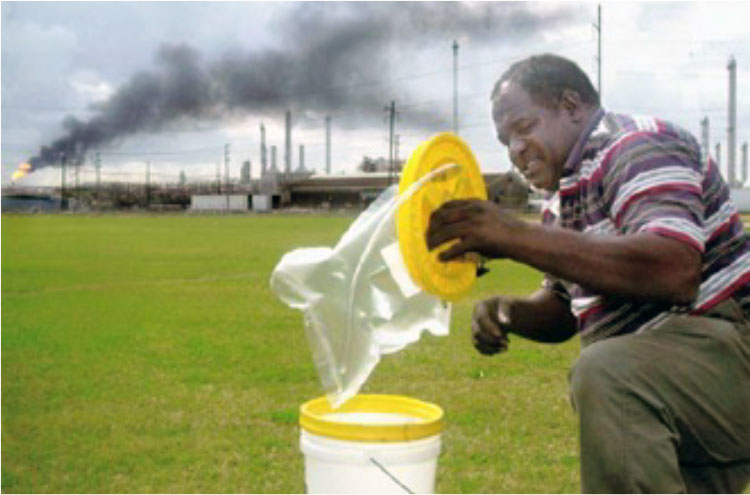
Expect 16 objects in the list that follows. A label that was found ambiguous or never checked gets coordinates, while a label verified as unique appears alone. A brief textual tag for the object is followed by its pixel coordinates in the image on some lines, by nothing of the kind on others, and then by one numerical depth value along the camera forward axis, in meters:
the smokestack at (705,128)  75.84
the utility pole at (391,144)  70.96
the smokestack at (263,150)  100.87
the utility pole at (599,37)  57.59
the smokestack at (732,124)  55.34
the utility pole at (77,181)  99.14
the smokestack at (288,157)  89.62
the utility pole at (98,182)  100.26
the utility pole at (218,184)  89.38
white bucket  2.67
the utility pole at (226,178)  91.02
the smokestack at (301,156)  103.19
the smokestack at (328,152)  92.41
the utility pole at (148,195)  86.81
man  2.49
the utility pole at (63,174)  95.89
